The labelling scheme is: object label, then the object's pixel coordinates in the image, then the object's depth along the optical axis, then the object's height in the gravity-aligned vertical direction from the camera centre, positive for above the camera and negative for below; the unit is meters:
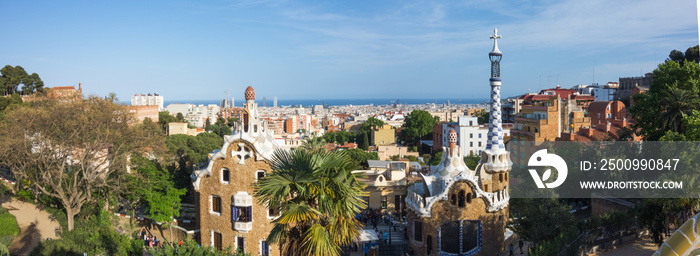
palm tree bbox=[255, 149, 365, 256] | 13.66 -2.54
